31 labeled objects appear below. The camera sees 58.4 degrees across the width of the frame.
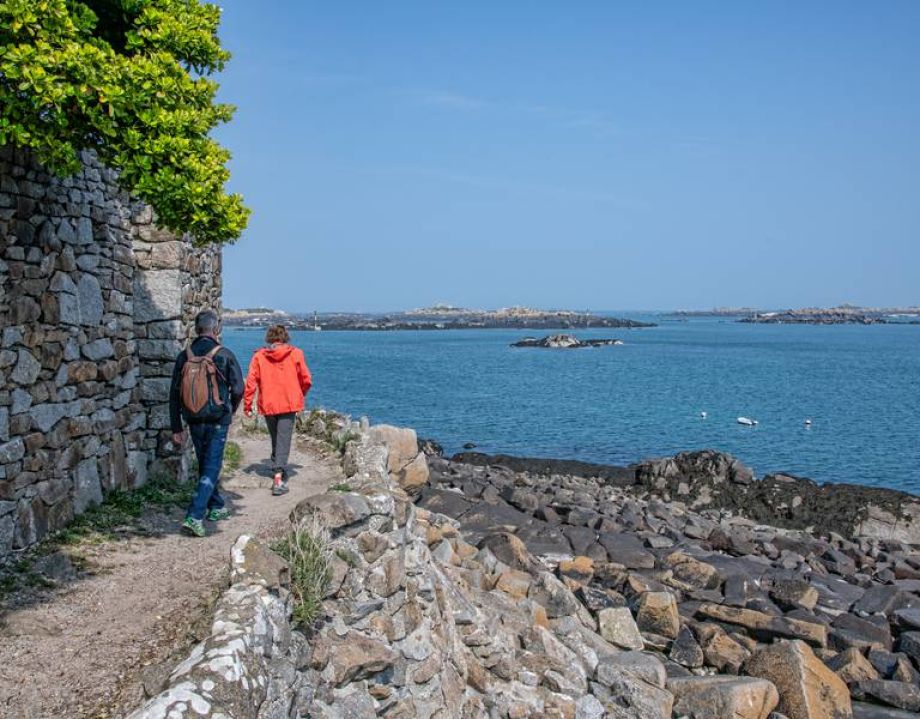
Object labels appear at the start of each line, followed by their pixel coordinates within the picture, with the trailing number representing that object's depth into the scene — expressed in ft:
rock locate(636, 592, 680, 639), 43.91
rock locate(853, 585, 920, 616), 52.54
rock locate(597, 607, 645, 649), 42.52
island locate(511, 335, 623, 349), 454.81
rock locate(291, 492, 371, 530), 26.61
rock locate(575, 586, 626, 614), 46.06
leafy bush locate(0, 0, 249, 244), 22.11
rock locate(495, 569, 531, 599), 41.96
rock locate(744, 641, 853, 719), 38.29
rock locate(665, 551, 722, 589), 52.19
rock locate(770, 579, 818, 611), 51.13
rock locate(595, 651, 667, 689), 36.91
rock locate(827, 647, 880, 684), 42.52
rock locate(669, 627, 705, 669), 42.04
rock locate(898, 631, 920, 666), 45.96
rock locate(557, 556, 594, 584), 50.00
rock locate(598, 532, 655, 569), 54.03
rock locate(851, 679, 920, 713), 40.88
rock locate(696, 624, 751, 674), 41.57
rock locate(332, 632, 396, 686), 24.18
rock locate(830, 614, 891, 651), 45.98
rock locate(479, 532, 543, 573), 47.06
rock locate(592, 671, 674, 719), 35.55
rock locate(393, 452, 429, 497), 62.54
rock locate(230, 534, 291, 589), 21.15
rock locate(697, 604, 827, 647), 45.14
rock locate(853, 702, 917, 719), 40.01
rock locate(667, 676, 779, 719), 36.86
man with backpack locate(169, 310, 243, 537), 30.53
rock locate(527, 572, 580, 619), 41.73
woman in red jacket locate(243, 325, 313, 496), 37.24
